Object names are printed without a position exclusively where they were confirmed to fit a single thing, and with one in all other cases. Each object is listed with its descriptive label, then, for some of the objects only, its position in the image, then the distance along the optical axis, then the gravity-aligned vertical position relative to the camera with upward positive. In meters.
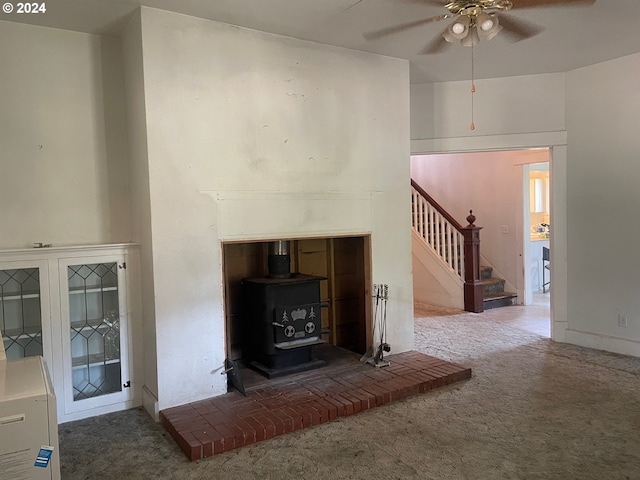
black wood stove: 3.60 -0.78
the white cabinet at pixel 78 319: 3.06 -0.64
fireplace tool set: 4.03 -0.90
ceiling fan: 2.62 +1.10
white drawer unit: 1.89 -0.84
